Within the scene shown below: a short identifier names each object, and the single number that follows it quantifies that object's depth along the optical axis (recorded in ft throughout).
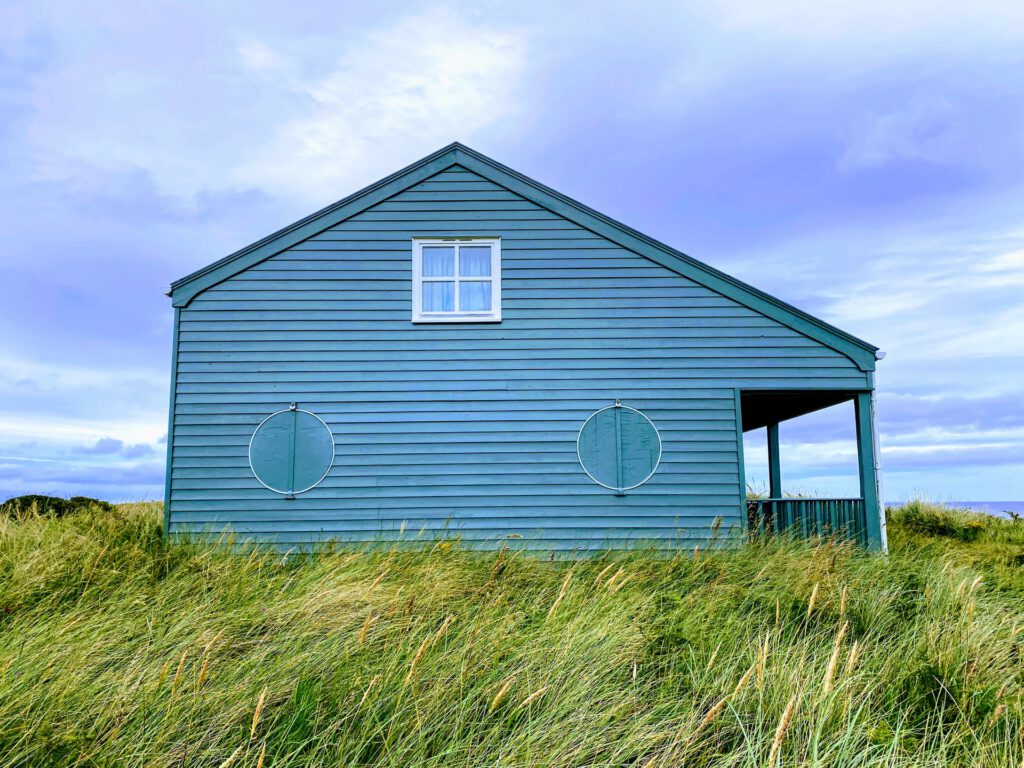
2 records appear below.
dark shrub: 39.60
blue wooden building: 32.94
